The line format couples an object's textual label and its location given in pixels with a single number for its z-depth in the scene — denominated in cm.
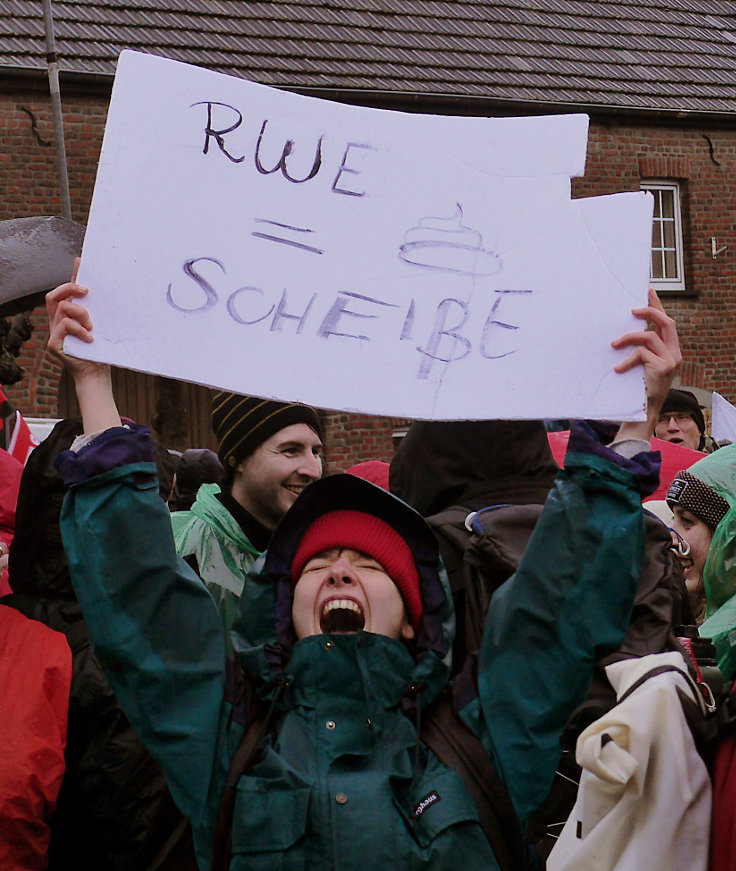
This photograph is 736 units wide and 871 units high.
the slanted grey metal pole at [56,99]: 1020
